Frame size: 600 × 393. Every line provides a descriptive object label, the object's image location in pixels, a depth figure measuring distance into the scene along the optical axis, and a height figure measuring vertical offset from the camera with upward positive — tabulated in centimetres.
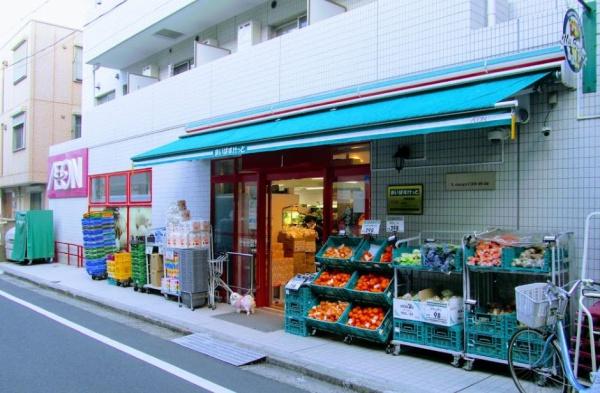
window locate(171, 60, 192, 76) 1506 +385
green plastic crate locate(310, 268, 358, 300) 750 -137
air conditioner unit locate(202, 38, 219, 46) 1371 +413
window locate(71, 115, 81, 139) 2597 +352
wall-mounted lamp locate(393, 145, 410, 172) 774 +64
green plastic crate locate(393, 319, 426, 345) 665 -174
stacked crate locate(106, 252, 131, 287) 1331 -185
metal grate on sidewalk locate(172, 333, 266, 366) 707 -222
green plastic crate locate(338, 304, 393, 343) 694 -182
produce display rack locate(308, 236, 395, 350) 706 -138
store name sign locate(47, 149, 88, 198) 1817 +81
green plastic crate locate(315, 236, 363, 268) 770 -78
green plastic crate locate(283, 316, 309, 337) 798 -201
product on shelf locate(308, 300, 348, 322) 762 -169
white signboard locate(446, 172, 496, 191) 696 +24
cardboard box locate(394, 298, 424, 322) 666 -146
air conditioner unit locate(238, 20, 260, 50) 1202 +380
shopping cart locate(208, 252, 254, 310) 1040 -163
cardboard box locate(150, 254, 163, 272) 1196 -151
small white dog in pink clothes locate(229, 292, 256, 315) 979 -201
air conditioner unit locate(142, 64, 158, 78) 1639 +402
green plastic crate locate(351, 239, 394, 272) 726 -87
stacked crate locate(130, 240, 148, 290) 1234 -161
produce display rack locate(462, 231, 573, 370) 564 -98
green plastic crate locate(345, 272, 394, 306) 705 -134
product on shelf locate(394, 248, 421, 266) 679 -80
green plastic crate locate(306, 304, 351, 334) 738 -186
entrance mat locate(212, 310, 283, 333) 870 -219
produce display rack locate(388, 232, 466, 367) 635 -169
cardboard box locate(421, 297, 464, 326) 638 -141
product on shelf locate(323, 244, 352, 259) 779 -83
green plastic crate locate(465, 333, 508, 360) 596 -172
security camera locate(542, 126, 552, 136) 638 +84
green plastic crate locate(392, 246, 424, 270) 689 -74
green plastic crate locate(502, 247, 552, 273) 580 -67
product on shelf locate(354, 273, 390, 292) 723 -121
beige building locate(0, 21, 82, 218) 2434 +461
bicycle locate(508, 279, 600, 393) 502 -149
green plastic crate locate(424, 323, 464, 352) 632 -172
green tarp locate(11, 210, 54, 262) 1864 -144
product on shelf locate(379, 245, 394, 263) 727 -81
